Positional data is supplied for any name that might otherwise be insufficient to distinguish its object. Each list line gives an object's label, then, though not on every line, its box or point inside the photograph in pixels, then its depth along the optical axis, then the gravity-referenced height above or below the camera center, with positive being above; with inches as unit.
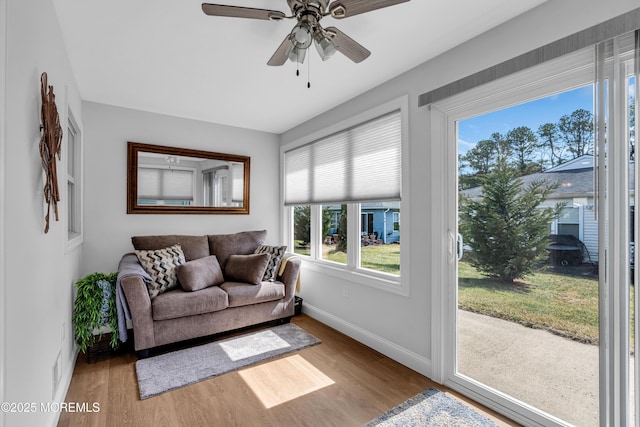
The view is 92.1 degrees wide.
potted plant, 99.0 -31.8
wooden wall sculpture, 61.8 +14.9
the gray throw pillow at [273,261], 140.3 -22.2
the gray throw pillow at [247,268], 132.8 -24.2
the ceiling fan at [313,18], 58.9 +39.1
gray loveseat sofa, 106.9 -30.4
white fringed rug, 73.6 -50.2
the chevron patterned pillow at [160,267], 114.8 -20.9
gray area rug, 93.0 -50.3
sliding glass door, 59.9 -6.4
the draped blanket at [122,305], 103.3 -30.9
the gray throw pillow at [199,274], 118.3 -24.3
